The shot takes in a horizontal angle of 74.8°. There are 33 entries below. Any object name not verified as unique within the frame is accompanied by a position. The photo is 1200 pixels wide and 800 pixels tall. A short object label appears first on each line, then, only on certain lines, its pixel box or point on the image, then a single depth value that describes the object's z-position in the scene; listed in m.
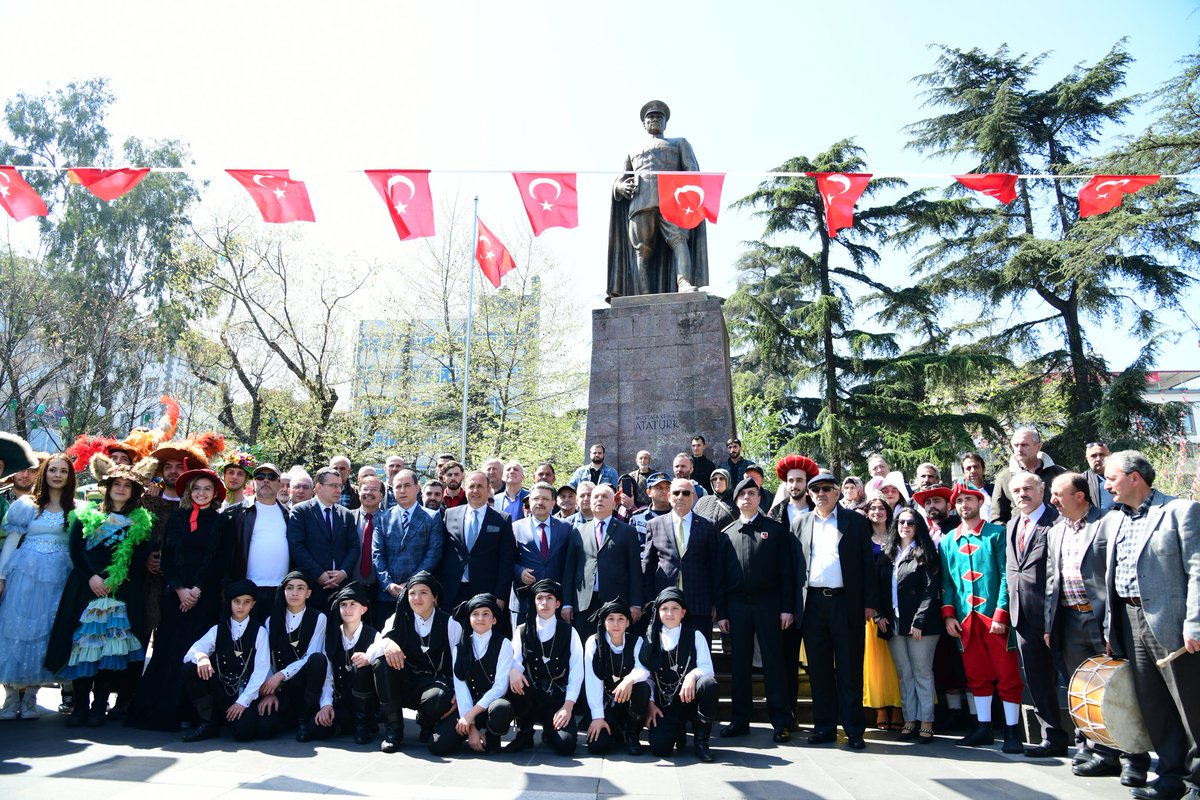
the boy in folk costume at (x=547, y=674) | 4.88
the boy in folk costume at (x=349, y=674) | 5.12
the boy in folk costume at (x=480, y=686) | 4.76
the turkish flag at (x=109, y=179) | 8.51
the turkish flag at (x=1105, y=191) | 8.54
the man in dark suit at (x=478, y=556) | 5.84
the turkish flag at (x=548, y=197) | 9.02
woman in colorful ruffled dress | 5.41
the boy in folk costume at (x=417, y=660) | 4.92
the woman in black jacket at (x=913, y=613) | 5.40
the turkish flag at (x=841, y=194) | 8.72
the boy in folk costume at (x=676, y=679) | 4.80
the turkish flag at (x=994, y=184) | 8.65
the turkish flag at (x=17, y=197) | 8.53
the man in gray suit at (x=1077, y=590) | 4.51
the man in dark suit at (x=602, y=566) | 5.70
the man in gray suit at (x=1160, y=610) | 4.02
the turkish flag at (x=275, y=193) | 8.65
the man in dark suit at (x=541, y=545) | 5.98
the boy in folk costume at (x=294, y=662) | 5.14
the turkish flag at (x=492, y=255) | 12.66
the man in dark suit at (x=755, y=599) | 5.37
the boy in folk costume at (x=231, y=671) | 5.08
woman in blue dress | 5.42
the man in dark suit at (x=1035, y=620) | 4.92
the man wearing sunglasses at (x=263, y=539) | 5.77
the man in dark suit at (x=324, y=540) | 5.82
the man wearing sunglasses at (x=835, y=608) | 5.23
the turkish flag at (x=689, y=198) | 8.88
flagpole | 17.03
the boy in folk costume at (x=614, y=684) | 4.86
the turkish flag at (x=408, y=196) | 8.91
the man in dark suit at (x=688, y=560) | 5.67
